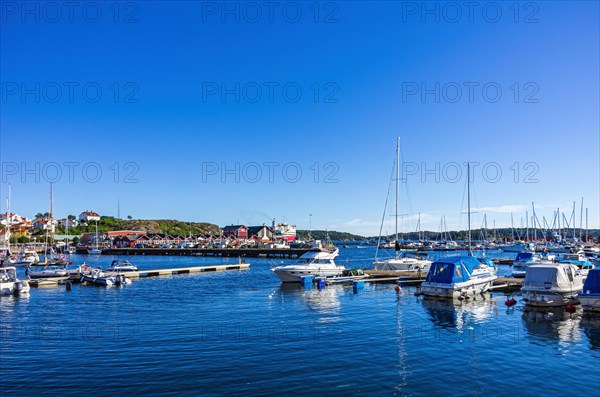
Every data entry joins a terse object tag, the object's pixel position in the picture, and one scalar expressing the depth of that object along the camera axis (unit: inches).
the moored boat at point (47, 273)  2237.9
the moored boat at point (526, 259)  2321.9
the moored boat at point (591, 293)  1110.4
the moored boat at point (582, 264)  1989.4
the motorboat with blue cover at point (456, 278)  1393.9
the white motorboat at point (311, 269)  1964.0
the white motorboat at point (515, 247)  5344.5
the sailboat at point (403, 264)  2115.4
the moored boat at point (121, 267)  2432.3
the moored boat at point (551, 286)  1213.1
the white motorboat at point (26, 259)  3467.0
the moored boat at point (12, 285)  1621.6
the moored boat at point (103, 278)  1971.0
